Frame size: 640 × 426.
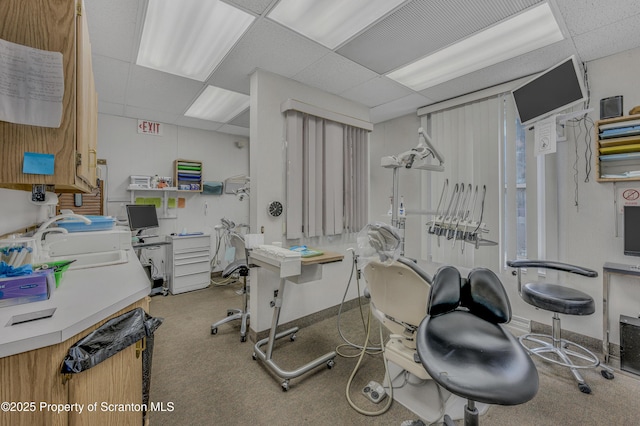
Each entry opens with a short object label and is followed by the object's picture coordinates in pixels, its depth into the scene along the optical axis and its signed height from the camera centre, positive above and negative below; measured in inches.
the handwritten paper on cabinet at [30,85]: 41.2 +21.4
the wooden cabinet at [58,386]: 32.7 -24.0
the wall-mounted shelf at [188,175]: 173.5 +27.7
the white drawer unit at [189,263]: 156.7 -29.0
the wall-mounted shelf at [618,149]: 85.2 +22.2
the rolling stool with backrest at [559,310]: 77.5 -28.3
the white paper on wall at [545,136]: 91.9 +28.5
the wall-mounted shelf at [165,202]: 167.6 +9.0
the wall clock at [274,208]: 105.4 +3.0
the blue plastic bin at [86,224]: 90.7 -3.1
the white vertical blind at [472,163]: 118.1 +24.9
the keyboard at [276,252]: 77.7 -11.3
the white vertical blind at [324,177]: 109.8 +17.9
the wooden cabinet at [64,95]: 43.4 +22.7
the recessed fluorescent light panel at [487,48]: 80.1 +60.2
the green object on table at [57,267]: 53.9 -11.0
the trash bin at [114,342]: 35.9 -19.5
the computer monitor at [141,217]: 149.1 -0.7
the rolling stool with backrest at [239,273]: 107.0 -24.5
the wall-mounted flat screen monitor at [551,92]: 84.3 +43.0
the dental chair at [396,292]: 60.2 -18.8
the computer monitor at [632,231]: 84.4 -5.1
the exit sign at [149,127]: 166.4 +57.0
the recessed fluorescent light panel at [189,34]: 75.2 +59.6
